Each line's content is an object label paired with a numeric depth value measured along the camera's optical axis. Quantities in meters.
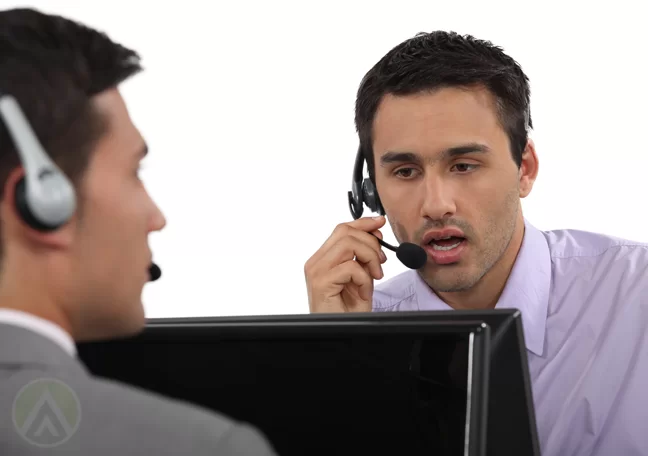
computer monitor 0.94
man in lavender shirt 1.46
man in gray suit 0.79
